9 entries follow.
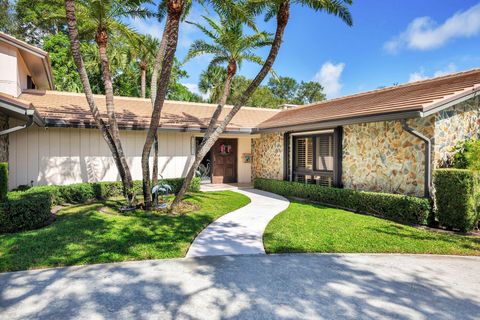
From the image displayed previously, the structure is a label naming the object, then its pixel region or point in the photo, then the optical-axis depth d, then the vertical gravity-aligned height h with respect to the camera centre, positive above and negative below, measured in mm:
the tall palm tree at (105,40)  7501 +3206
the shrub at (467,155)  6547 +9
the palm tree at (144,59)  21584 +7534
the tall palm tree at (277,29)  7719 +3384
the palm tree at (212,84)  26828 +7097
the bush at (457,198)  6645 -990
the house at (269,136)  7836 +735
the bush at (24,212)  6234 -1233
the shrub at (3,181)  6668 -557
